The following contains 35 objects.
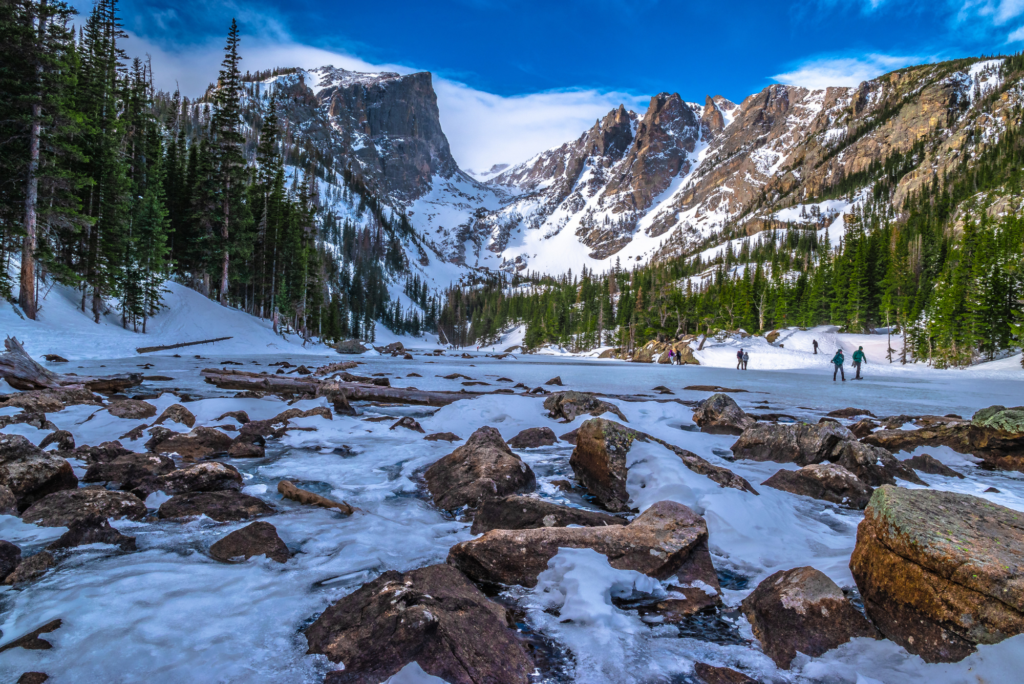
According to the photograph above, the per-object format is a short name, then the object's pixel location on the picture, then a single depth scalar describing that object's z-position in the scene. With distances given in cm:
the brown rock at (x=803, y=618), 286
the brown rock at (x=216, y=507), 470
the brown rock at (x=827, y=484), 579
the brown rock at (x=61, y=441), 659
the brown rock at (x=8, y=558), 321
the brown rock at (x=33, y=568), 317
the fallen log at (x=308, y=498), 525
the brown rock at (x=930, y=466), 742
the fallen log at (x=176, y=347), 2419
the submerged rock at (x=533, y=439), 874
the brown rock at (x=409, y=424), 973
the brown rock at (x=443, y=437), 881
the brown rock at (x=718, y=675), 260
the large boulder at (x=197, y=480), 526
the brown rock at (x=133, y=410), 862
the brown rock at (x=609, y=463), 582
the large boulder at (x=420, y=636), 241
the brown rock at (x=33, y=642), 243
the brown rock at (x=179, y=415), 861
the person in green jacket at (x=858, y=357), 3014
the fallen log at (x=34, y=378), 1026
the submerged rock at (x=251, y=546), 391
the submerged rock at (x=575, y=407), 1114
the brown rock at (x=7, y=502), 422
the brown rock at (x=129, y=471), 548
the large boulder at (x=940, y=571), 254
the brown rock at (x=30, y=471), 453
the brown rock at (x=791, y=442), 752
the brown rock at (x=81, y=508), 418
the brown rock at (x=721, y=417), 1026
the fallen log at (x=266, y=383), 1398
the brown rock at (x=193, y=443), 700
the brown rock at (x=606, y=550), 372
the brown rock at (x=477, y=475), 562
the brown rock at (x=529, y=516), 460
